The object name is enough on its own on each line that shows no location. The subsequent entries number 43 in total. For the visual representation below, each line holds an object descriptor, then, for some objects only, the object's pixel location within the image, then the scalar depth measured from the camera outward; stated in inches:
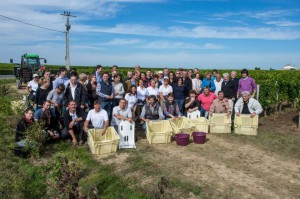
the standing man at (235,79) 394.6
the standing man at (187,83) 402.5
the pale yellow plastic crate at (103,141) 270.5
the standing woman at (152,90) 366.9
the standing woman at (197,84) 417.0
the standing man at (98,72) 400.8
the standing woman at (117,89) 345.1
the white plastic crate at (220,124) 356.5
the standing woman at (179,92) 381.7
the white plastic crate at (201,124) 350.3
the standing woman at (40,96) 328.2
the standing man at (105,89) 334.0
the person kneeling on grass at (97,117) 297.6
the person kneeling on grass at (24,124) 275.9
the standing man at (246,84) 392.5
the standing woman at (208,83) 410.6
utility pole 1242.6
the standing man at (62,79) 349.4
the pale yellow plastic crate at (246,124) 350.3
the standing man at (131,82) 380.7
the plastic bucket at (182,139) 303.0
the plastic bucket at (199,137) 311.5
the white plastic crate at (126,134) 297.9
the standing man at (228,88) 390.9
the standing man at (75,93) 318.0
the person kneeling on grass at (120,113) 308.0
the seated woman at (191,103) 374.0
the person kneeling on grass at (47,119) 296.7
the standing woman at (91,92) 365.4
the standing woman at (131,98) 347.2
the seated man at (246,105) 357.7
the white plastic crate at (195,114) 369.1
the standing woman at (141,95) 367.2
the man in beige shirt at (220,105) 361.2
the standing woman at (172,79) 388.2
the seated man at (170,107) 351.3
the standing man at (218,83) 403.9
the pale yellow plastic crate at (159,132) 308.2
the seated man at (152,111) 336.3
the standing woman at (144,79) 390.7
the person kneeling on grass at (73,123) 303.9
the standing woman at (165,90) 368.2
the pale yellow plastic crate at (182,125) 329.8
